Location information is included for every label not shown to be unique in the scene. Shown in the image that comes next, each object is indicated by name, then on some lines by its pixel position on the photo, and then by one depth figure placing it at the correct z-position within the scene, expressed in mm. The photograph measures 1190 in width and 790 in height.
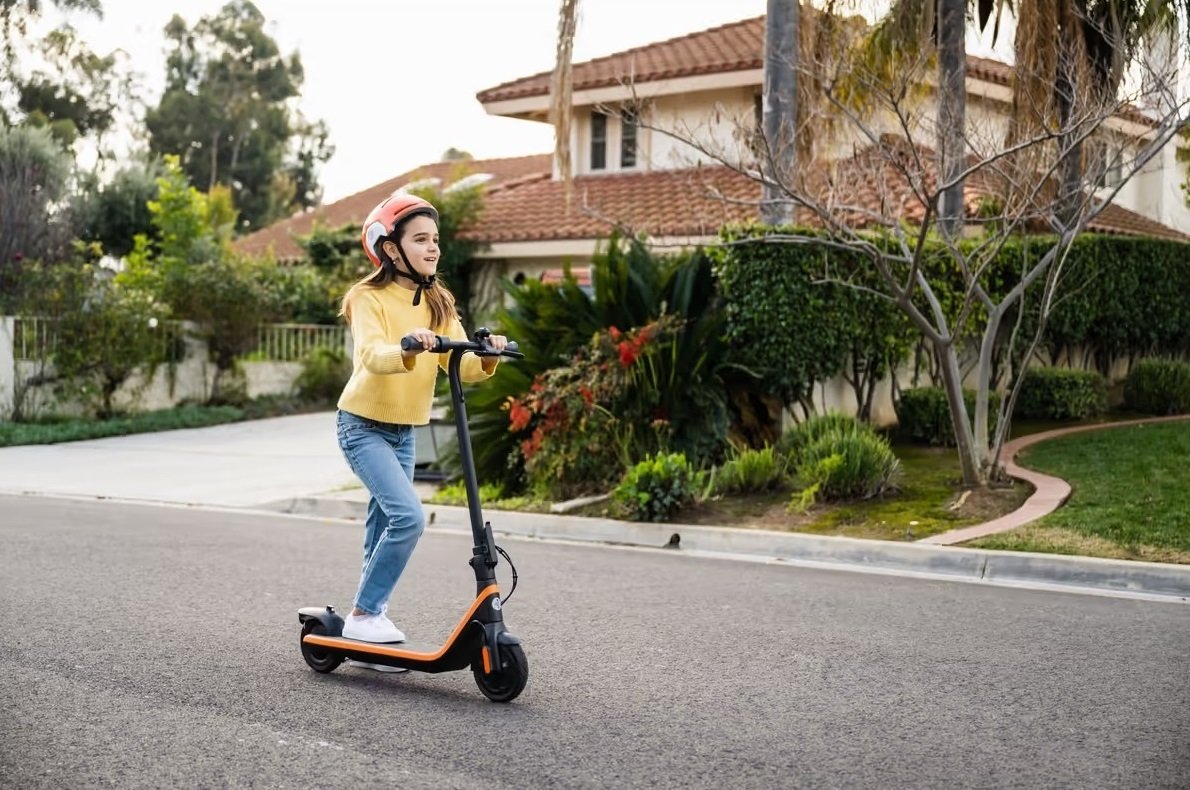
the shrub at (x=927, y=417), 14656
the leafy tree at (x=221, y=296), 23828
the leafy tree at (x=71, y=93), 46281
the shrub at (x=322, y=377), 25594
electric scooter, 5551
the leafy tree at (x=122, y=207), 34594
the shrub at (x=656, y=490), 11516
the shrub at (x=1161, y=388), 17438
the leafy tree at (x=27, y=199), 23531
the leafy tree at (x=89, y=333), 21562
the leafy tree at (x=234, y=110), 56312
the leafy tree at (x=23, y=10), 43750
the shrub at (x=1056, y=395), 16688
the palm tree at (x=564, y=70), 15898
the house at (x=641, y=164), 21438
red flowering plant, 12570
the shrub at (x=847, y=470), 11625
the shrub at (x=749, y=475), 12273
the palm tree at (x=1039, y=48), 12195
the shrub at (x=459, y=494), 12984
